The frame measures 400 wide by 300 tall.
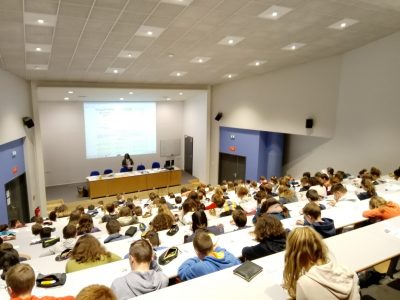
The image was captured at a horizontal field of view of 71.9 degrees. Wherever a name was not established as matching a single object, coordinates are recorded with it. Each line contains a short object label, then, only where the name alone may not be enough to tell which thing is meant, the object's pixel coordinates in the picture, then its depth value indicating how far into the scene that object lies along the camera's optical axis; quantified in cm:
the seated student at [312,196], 457
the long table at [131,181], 1071
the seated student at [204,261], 234
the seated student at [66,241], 368
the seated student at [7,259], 289
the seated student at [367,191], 481
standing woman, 1222
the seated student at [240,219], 381
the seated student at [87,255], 273
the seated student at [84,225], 430
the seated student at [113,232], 385
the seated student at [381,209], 351
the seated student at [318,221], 301
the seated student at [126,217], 514
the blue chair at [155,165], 1303
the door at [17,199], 734
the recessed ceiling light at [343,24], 550
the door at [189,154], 1452
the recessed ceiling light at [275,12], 457
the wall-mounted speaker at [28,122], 842
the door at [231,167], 1185
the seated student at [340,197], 456
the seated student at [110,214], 581
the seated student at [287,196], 531
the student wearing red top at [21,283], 198
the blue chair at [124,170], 1211
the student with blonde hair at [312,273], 169
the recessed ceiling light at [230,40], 590
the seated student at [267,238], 271
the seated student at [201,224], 365
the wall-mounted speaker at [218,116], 1228
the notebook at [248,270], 215
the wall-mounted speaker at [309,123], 862
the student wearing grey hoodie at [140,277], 210
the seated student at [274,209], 392
